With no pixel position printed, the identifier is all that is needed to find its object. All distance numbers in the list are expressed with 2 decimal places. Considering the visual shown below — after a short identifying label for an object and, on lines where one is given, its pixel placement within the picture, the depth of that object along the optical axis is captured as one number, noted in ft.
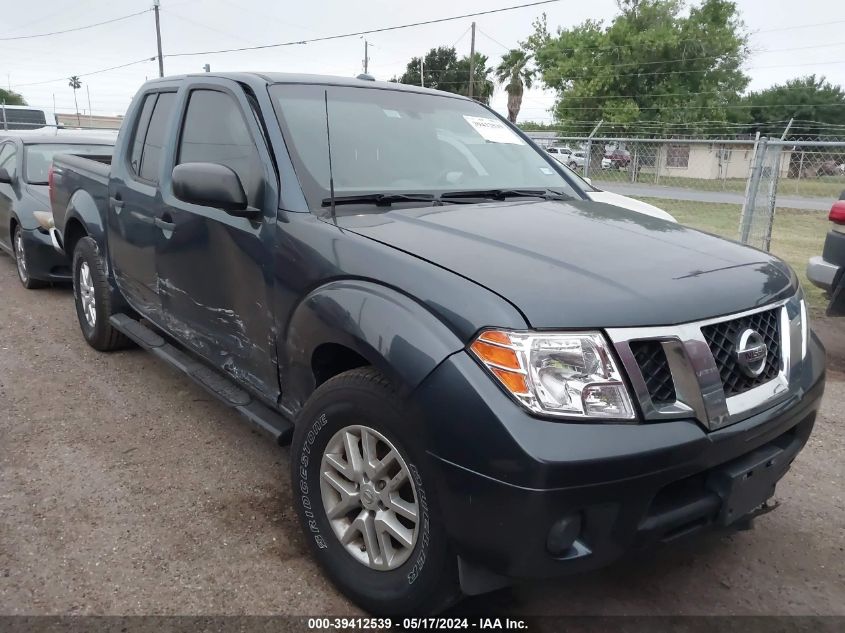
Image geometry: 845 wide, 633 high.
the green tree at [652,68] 131.75
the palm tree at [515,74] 142.51
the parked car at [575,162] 45.88
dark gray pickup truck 6.19
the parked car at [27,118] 71.98
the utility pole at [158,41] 101.19
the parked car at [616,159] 41.55
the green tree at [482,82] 168.86
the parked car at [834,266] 16.43
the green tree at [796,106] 157.48
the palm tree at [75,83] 282.36
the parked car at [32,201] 22.43
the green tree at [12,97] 263.12
